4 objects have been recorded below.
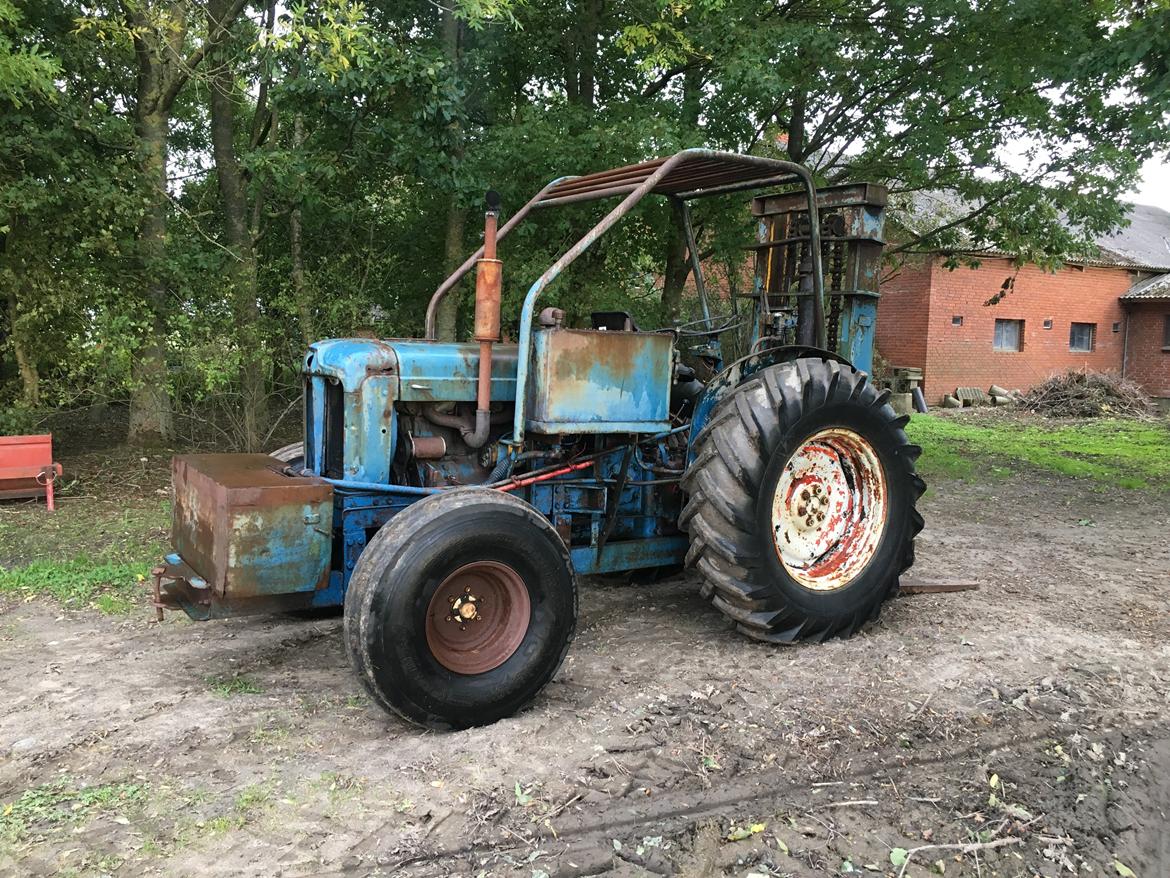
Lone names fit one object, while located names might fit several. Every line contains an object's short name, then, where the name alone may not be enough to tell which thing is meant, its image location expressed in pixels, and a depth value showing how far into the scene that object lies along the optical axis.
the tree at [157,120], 8.08
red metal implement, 7.43
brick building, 20.41
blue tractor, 3.46
